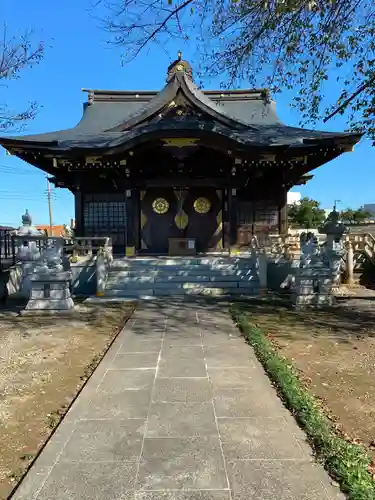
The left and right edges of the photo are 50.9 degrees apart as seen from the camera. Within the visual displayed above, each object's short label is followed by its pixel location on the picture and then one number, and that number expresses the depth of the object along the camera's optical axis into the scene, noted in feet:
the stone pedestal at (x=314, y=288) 32.96
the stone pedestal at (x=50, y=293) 31.55
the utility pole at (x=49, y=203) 170.21
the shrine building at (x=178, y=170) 44.37
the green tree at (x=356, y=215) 178.33
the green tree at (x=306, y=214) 159.63
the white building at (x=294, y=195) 271.65
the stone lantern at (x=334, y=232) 41.63
